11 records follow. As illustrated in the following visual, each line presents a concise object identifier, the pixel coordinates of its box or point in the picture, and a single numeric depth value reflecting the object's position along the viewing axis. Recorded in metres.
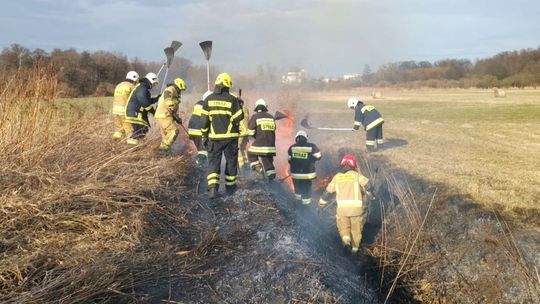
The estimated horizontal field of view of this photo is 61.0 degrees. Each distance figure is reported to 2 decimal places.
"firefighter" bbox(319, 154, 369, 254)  7.25
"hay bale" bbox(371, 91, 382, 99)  41.28
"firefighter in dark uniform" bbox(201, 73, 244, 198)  7.38
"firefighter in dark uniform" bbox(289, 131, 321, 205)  8.77
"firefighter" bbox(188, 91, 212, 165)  9.76
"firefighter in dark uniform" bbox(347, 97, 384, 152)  12.95
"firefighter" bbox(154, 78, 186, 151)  9.44
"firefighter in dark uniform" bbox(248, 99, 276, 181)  8.81
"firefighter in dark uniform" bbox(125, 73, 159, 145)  9.27
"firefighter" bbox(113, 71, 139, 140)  9.64
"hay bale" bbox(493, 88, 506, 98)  35.52
